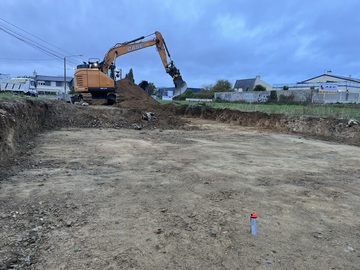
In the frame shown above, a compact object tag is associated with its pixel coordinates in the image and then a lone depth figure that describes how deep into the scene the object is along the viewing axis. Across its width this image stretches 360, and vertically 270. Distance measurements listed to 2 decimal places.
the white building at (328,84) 47.06
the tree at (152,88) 74.24
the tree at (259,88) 61.35
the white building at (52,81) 84.50
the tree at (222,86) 65.60
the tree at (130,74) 66.56
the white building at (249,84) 73.69
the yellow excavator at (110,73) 19.53
